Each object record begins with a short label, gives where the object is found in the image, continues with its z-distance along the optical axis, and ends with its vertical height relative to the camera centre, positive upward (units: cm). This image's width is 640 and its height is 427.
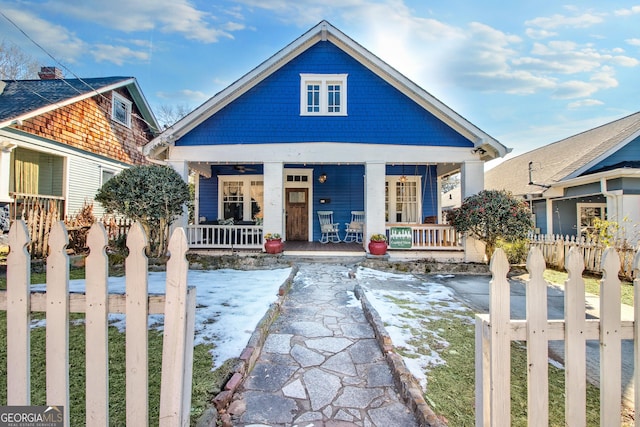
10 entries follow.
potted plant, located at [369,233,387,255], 823 -66
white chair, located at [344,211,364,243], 1066 -24
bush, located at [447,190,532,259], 734 +9
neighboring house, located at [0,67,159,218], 890 +291
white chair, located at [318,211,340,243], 1071 -24
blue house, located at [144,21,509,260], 855 +276
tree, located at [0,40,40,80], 1499 +834
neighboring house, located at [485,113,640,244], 939 +149
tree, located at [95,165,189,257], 731 +67
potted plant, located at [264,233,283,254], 831 -63
